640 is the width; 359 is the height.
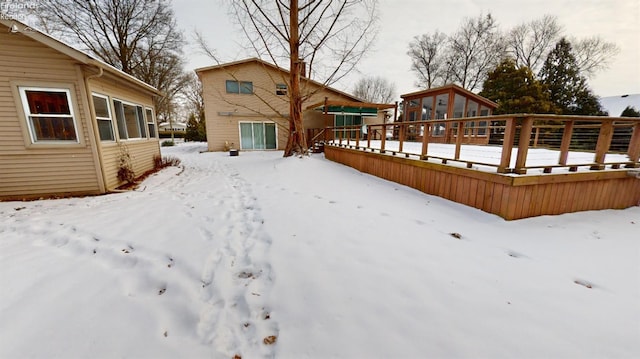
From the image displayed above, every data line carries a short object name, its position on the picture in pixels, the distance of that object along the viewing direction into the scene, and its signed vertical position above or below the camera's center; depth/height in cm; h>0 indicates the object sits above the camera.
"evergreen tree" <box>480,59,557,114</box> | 1691 +311
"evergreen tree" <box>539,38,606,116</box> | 1917 +420
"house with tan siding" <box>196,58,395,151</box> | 1397 +171
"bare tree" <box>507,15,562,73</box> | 2139 +866
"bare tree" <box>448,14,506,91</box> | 2169 +783
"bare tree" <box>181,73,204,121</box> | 2764 +485
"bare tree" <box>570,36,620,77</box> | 1995 +683
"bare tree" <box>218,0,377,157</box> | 830 +374
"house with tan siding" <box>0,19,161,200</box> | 457 +42
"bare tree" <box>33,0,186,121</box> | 1333 +669
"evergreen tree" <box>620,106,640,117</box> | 1844 +161
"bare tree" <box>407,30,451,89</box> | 2370 +787
